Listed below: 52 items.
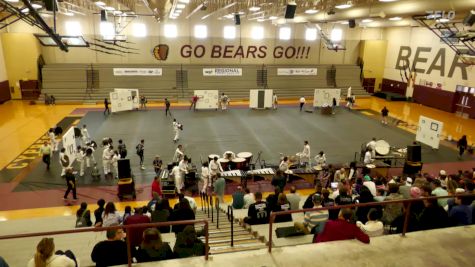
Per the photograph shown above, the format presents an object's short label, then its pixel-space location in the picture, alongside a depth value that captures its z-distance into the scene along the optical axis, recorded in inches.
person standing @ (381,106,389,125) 1039.0
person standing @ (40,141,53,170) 647.1
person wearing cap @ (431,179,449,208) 373.1
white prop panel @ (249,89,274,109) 1213.1
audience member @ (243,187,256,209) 441.2
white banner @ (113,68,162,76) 1366.9
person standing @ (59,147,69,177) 589.1
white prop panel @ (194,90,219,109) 1189.7
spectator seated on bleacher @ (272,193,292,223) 327.6
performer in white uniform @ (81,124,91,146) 770.8
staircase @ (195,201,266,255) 274.1
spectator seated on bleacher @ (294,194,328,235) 301.6
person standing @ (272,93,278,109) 1242.1
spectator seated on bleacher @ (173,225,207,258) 239.6
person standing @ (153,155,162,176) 620.4
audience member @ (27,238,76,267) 187.0
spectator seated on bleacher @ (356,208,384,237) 273.3
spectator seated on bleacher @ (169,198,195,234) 303.3
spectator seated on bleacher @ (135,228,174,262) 221.1
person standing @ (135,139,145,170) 671.8
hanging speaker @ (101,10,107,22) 849.7
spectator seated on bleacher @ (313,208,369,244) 257.0
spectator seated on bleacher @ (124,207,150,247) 296.4
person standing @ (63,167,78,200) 526.9
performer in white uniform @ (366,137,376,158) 710.0
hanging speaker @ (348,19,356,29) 914.7
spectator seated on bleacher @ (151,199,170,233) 335.9
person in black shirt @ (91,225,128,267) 219.9
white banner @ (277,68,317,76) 1519.4
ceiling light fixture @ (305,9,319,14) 924.5
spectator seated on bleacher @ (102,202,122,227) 338.0
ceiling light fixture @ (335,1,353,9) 804.7
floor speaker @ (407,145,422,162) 651.5
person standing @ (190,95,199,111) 1175.6
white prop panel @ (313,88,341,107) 1238.3
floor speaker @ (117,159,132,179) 547.2
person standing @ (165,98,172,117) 1076.0
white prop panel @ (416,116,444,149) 788.0
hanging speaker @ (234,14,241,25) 1022.8
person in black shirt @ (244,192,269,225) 337.4
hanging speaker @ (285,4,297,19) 631.2
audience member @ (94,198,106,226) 356.5
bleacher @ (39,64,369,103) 1305.4
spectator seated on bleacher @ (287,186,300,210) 392.5
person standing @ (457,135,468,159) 772.6
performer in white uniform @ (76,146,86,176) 627.5
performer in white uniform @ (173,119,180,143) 834.2
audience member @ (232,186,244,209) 430.6
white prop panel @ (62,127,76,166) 605.0
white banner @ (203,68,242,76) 1445.6
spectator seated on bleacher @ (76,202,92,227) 367.2
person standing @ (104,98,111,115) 1070.1
